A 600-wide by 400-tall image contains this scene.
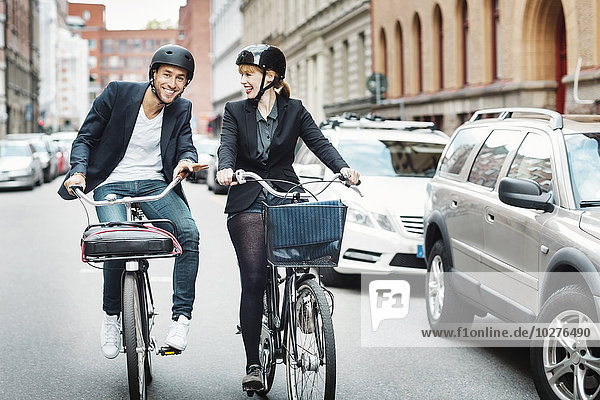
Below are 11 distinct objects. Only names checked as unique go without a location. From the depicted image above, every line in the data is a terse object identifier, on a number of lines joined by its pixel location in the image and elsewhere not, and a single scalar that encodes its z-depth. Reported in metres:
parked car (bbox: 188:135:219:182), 35.28
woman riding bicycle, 5.50
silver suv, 5.31
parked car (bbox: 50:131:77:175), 44.41
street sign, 25.33
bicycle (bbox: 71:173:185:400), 5.09
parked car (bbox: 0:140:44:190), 30.80
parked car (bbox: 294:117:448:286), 9.77
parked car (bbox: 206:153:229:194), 28.36
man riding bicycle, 5.68
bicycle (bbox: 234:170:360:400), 4.89
